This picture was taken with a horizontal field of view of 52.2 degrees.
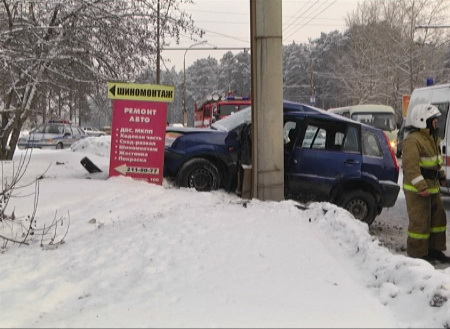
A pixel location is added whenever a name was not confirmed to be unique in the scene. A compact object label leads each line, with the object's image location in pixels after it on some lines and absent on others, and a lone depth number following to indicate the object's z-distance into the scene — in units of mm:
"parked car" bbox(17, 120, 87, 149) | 23625
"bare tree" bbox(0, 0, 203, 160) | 9430
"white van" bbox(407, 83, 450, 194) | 9250
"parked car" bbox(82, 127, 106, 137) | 42172
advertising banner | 8234
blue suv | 7820
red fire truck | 19406
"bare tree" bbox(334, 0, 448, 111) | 36969
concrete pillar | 7215
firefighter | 5676
